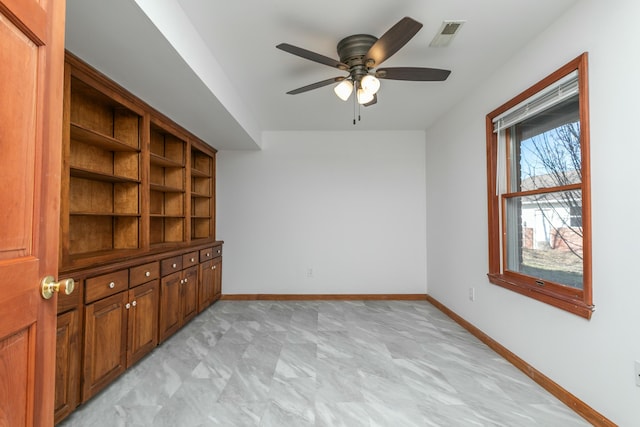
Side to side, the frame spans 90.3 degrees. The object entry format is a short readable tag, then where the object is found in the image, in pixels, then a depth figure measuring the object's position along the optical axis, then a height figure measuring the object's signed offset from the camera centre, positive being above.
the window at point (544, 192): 1.90 +0.20
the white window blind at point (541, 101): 1.97 +0.83
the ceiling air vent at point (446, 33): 2.07 +1.27
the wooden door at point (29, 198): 0.76 +0.06
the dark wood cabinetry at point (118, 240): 1.90 -0.19
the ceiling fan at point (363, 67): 1.96 +1.03
